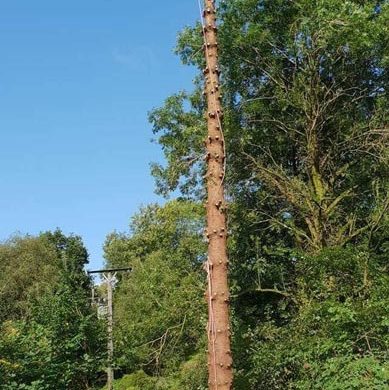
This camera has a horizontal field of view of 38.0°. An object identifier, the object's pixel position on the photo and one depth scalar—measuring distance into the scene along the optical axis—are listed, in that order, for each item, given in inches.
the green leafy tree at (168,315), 424.8
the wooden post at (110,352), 380.7
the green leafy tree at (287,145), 431.5
